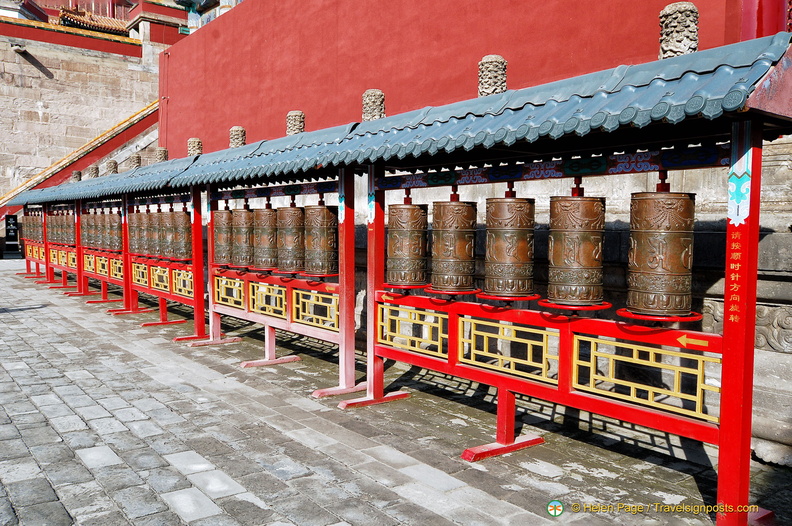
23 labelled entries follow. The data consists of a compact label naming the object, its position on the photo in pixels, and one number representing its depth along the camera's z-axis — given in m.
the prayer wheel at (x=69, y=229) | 14.59
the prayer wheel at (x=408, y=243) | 5.91
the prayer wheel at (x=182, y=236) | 9.83
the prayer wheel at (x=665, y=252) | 4.11
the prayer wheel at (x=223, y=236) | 8.52
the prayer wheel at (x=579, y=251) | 4.56
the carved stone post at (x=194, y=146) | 10.47
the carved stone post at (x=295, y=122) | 7.77
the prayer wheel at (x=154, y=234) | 10.45
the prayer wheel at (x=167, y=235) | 10.05
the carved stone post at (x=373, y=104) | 6.49
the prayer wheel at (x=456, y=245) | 5.45
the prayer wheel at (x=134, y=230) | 11.20
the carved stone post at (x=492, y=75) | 5.27
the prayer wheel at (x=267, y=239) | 7.62
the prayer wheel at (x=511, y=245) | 4.98
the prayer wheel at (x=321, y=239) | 6.97
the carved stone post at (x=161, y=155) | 11.95
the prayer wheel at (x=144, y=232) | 10.79
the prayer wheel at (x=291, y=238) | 7.25
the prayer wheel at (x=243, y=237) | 8.05
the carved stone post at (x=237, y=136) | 8.93
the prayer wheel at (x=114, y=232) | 12.14
